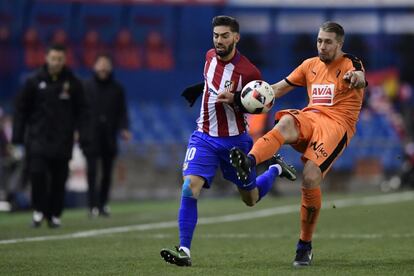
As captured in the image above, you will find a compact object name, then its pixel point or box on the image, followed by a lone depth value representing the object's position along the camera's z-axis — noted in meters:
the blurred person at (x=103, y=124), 33.69
